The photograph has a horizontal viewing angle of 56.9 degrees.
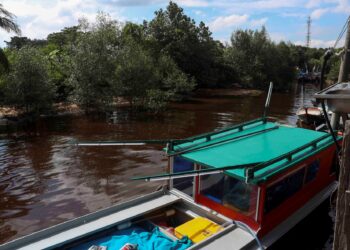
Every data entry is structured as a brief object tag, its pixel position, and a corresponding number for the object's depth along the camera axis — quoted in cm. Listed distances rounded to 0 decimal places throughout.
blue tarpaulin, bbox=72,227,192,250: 666
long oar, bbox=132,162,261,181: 630
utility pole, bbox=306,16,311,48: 9905
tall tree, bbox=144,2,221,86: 3956
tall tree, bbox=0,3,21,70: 1819
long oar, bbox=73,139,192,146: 727
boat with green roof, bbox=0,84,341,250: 668
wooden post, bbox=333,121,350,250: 251
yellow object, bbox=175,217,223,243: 701
